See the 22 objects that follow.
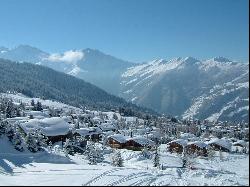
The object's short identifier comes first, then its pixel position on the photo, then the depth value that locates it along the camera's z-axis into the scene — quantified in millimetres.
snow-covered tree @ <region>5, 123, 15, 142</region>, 38160
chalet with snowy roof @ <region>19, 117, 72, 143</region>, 52873
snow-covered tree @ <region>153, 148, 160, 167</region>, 42204
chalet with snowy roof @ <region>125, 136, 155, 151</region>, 69308
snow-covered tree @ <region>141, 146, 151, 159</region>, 56050
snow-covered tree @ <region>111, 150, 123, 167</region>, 35917
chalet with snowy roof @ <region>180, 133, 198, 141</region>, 96952
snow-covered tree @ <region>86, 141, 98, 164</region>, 37817
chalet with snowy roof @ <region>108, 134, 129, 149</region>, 70641
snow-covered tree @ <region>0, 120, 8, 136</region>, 38517
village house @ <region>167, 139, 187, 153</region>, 71936
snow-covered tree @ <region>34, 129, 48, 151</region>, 37851
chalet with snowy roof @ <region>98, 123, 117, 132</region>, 99235
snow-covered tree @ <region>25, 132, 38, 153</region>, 36890
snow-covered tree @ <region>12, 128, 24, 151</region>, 36695
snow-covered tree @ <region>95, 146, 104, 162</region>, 41204
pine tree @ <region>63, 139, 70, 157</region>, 42361
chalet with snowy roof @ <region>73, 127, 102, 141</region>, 73426
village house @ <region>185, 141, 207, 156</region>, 67543
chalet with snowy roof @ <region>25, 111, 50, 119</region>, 93375
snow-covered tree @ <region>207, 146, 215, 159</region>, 61392
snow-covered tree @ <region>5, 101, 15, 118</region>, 71426
